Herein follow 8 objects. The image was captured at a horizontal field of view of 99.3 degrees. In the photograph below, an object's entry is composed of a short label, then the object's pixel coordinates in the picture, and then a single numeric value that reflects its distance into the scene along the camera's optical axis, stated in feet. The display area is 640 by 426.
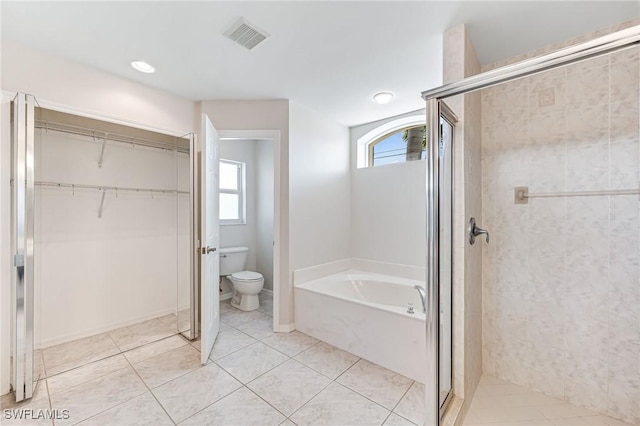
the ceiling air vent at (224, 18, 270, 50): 5.22
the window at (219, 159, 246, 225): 12.37
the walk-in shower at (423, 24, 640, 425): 4.83
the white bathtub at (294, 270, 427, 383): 6.36
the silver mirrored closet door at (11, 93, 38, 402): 5.35
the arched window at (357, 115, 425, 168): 9.70
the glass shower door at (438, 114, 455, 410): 4.34
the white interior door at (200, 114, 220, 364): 6.89
